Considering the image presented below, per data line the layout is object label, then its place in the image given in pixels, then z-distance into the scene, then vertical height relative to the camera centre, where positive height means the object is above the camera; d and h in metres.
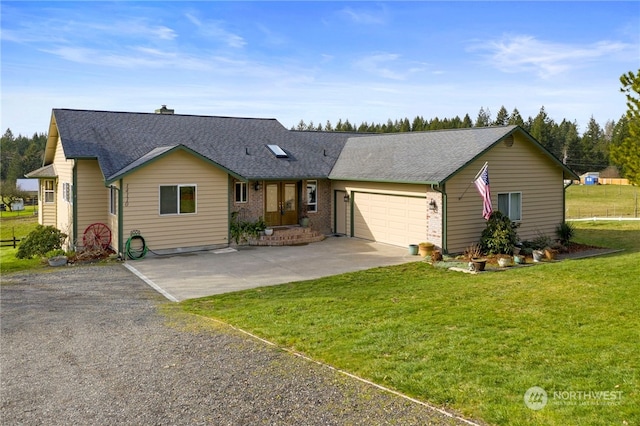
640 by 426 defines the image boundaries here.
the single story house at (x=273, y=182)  17.72 +0.81
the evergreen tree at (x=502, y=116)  86.48 +15.21
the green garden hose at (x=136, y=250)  17.17 -1.61
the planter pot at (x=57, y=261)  16.39 -1.88
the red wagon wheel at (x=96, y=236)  18.62 -1.24
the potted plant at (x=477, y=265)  14.92 -1.88
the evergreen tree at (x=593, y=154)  81.69 +7.80
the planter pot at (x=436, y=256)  16.58 -1.79
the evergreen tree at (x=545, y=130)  74.26 +10.80
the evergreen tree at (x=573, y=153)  81.81 +7.95
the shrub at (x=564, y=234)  20.25 -1.31
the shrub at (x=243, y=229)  20.08 -1.05
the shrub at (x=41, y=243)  18.91 -1.50
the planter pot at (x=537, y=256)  16.72 -1.81
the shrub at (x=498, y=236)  17.23 -1.17
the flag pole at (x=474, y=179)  17.64 +0.83
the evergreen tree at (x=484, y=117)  101.57 +17.55
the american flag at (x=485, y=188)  16.77 +0.47
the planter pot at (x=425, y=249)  17.33 -1.62
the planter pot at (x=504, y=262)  15.84 -1.92
